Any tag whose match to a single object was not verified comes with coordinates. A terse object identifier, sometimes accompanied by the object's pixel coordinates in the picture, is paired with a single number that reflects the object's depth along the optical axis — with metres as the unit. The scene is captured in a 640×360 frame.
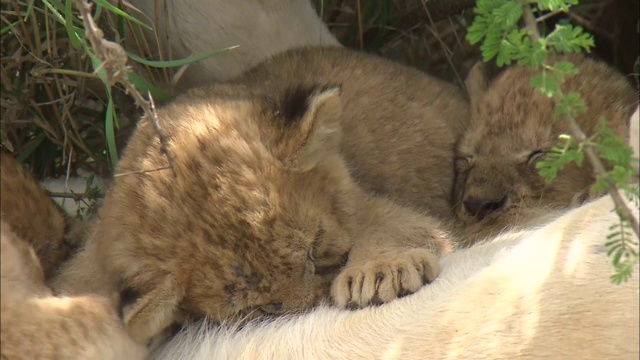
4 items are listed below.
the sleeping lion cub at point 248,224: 4.36
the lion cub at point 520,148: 5.23
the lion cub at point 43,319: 3.95
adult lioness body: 3.86
